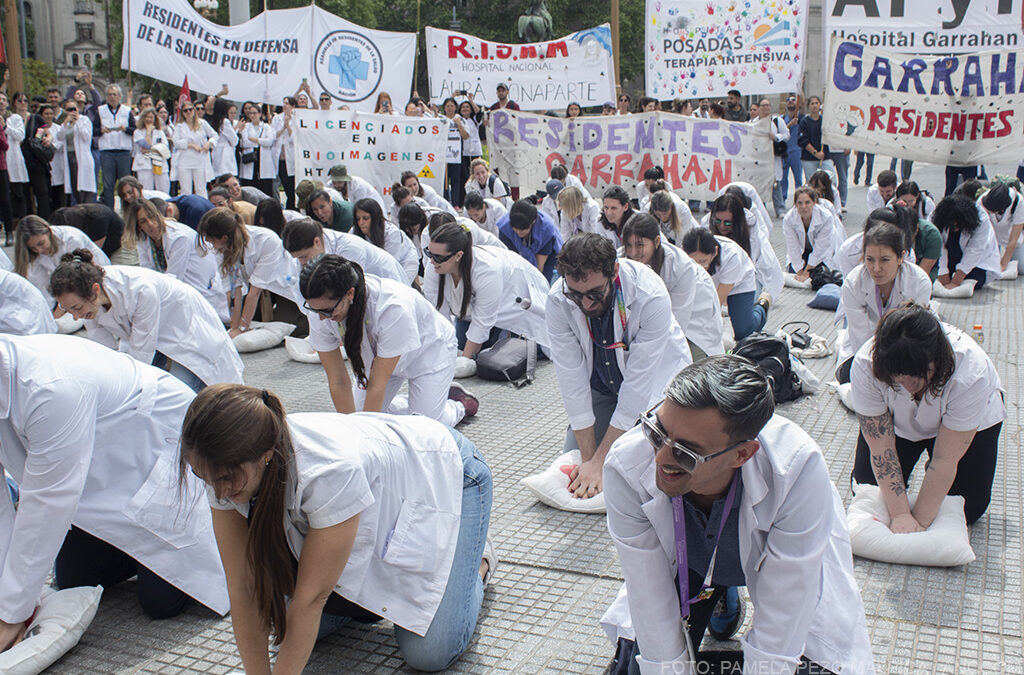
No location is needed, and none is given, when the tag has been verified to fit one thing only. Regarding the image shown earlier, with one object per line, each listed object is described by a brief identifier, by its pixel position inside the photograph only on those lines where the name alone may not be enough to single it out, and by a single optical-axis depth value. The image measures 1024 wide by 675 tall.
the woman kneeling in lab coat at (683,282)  5.20
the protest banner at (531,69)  14.51
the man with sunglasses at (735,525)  2.03
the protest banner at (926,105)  10.00
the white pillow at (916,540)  3.54
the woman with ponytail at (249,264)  7.01
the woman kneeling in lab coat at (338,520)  2.28
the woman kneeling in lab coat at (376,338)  3.88
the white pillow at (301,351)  7.14
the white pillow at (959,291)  8.51
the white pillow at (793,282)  9.23
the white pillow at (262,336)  7.47
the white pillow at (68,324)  7.72
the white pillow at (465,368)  6.61
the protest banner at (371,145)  10.77
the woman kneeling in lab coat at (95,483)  2.91
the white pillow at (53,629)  3.00
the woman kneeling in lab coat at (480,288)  5.80
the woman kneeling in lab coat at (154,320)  4.37
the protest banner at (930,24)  12.46
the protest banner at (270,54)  12.06
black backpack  5.53
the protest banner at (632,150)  10.84
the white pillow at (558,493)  4.20
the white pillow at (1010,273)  9.43
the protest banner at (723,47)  14.29
